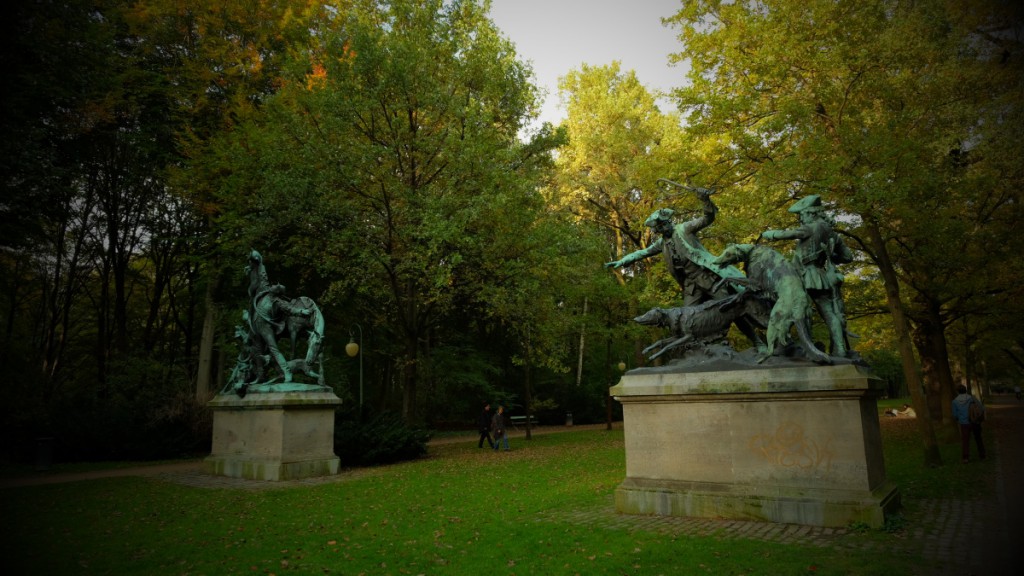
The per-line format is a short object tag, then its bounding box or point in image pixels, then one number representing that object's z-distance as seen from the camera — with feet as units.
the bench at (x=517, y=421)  107.34
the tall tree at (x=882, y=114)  39.78
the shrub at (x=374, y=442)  49.70
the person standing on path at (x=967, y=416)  42.45
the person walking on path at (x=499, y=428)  64.56
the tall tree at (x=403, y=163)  54.65
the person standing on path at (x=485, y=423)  66.18
